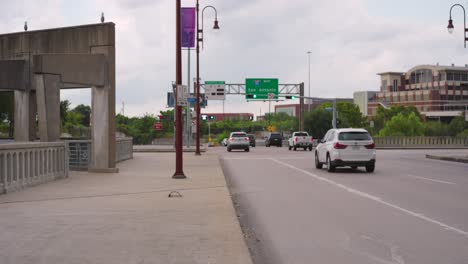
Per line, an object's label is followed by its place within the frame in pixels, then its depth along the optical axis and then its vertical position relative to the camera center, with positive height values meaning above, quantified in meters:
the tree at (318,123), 86.81 +1.16
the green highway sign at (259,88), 64.44 +4.53
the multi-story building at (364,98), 164.38 +8.78
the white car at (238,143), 51.25 -0.94
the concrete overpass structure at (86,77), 21.66 +1.94
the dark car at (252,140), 72.94 -1.00
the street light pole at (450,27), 34.62 +5.94
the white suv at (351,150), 23.39 -0.70
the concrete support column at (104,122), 22.25 +0.36
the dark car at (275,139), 72.38 -0.88
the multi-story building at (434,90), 139.09 +9.35
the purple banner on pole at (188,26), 31.45 +5.56
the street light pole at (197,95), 38.65 +2.46
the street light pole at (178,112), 19.78 +0.63
